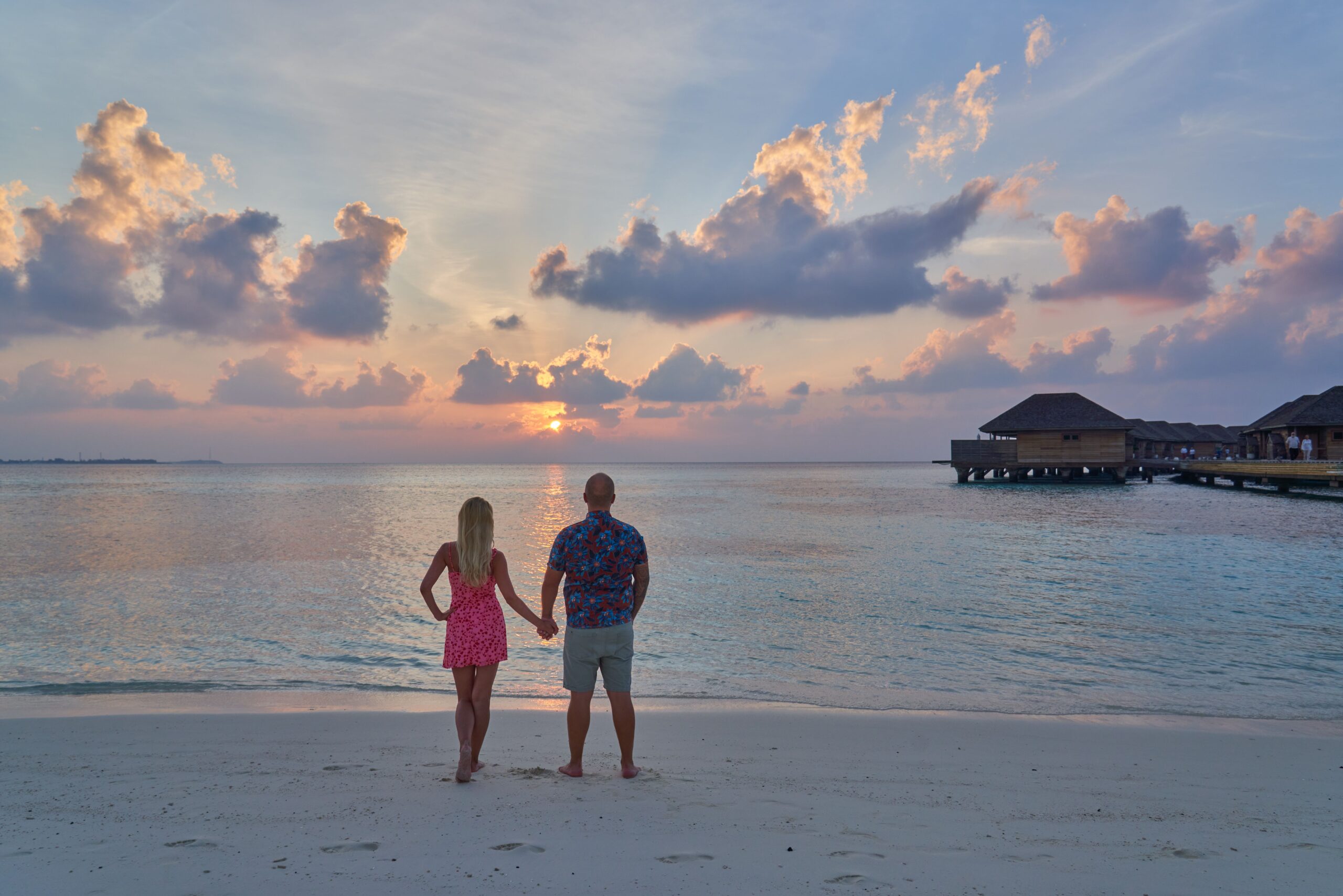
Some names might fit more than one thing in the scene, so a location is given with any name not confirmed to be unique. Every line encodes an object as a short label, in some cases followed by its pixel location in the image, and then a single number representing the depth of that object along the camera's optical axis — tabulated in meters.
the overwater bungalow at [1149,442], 76.00
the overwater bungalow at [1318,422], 43.41
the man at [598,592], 4.50
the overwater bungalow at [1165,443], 80.62
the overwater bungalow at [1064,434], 52.00
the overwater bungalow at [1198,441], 84.50
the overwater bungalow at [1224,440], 85.62
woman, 4.59
